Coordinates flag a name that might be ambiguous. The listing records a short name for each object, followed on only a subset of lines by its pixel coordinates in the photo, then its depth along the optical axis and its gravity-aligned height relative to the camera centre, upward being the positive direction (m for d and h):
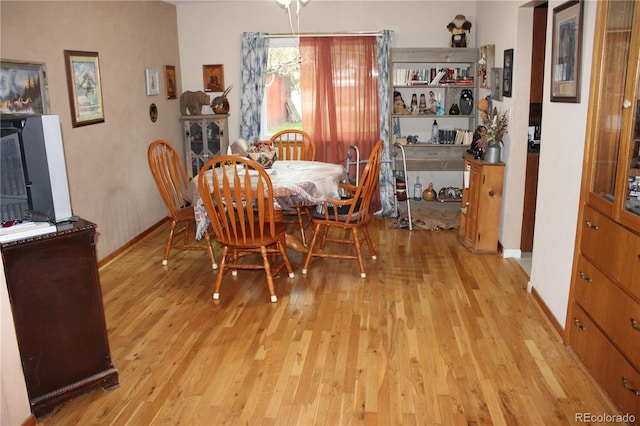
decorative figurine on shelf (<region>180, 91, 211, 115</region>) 6.00 +0.05
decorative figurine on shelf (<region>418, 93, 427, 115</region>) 5.82 -0.08
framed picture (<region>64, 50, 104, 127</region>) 3.94 +0.17
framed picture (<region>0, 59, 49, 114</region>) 3.18 +0.14
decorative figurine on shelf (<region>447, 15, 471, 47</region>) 5.49 +0.71
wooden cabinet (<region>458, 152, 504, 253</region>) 4.40 -0.89
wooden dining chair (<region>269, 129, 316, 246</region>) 4.91 -0.50
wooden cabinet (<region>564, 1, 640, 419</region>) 2.19 -0.57
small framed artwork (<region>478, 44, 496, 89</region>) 4.88 +0.33
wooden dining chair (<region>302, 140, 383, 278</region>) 3.90 -0.85
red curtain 5.84 +0.09
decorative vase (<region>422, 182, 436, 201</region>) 5.82 -1.03
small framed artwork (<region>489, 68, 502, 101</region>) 4.58 +0.13
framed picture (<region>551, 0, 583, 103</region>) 2.84 +0.25
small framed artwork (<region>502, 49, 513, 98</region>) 4.26 +0.20
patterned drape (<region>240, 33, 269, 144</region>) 5.88 +0.25
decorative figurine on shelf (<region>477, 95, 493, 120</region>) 4.92 -0.06
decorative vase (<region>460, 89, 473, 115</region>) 5.62 -0.03
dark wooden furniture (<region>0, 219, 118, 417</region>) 2.25 -0.91
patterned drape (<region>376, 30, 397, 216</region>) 5.73 -0.19
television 2.27 -0.26
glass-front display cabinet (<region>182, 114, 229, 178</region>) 5.97 -0.37
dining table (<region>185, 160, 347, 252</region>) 3.86 -0.63
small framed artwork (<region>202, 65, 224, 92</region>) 6.09 +0.32
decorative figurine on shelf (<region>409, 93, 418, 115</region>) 5.80 -0.06
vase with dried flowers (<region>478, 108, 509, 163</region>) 4.38 -0.31
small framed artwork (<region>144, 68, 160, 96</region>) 5.21 +0.26
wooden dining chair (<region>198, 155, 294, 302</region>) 3.41 -0.76
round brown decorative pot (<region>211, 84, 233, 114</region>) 6.01 +0.01
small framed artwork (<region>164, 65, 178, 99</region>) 5.71 +0.28
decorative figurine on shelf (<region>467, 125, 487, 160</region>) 4.61 -0.39
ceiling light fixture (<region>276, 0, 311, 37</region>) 5.60 +0.86
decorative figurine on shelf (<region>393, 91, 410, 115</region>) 5.75 -0.06
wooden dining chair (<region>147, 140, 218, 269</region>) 4.15 -0.70
